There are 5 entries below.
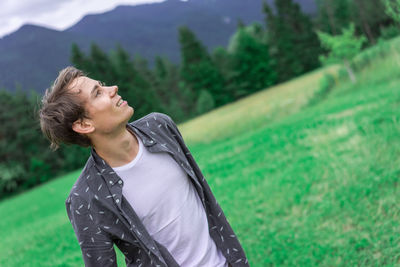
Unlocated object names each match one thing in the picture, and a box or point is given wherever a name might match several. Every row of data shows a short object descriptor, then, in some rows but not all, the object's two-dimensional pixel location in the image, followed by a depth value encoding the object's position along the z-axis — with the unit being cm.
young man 218
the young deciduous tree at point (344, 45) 1836
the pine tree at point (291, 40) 4734
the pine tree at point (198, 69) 4691
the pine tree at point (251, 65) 4662
